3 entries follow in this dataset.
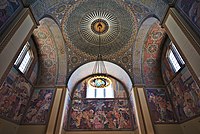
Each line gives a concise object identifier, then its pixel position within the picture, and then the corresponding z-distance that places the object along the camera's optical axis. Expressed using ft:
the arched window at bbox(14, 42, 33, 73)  28.84
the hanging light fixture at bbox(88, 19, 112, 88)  27.14
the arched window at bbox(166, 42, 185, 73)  28.45
